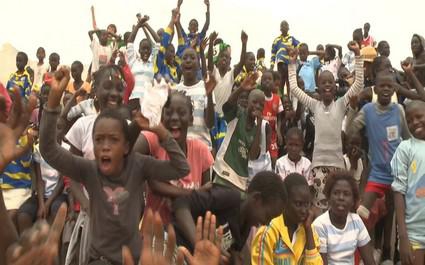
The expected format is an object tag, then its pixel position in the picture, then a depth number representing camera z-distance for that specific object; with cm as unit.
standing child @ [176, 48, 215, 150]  598
